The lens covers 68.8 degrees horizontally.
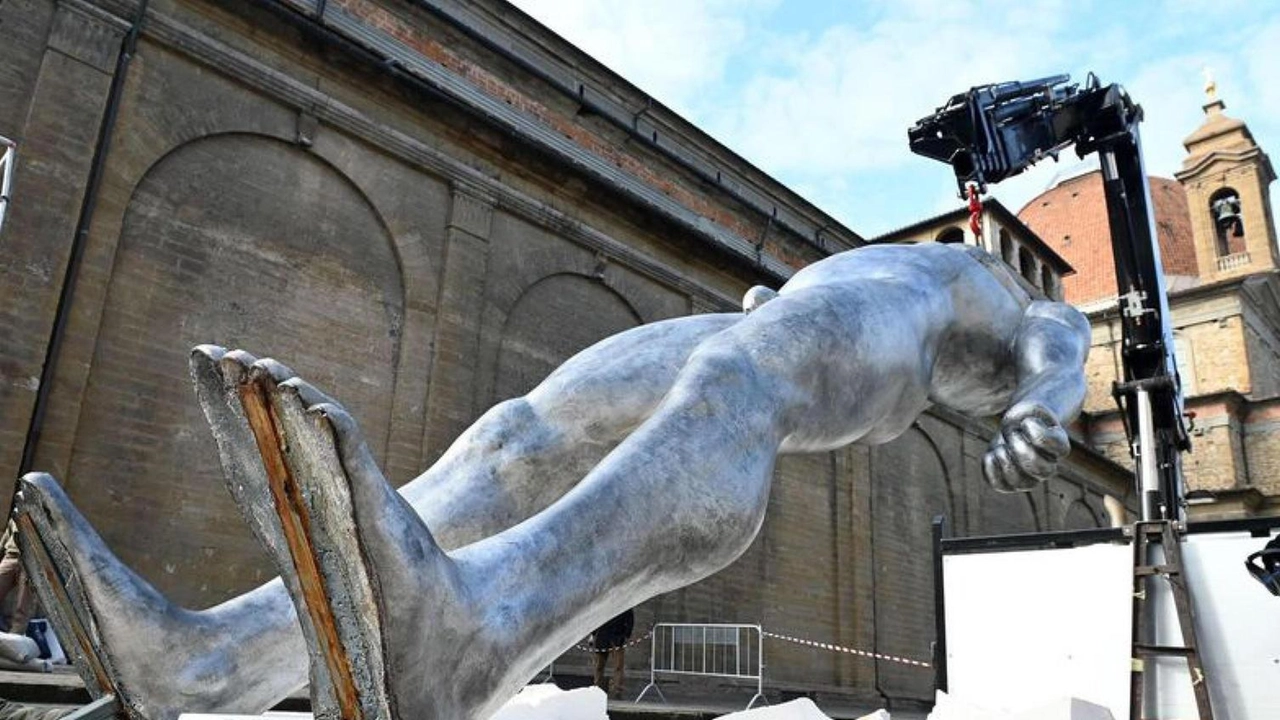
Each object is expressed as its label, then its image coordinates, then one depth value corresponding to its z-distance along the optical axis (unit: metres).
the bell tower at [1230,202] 36.53
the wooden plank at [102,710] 1.22
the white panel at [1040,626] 4.46
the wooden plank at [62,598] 1.25
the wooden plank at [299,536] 0.96
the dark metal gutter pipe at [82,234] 7.43
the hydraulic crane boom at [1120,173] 3.04
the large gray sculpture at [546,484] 0.97
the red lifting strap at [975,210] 3.09
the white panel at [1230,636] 3.76
